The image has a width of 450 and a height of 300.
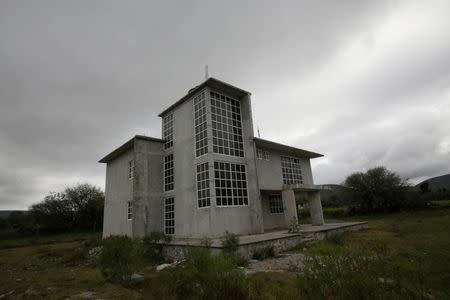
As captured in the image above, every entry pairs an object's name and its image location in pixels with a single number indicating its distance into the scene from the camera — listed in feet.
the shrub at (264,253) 38.55
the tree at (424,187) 136.15
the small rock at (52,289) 27.92
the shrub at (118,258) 28.68
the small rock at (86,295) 24.67
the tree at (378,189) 110.83
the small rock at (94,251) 57.27
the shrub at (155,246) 45.62
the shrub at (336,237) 44.41
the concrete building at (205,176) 52.70
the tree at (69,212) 149.89
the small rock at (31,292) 26.34
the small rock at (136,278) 29.73
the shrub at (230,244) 35.50
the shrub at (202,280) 17.34
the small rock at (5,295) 26.62
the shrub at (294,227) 51.67
